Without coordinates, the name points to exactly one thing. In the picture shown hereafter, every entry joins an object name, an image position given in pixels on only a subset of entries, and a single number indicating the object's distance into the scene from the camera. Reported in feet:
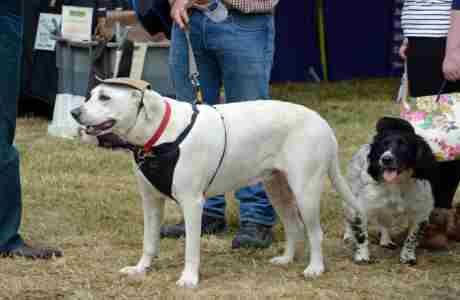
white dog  27.68
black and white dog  31.65
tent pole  86.84
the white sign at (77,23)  59.36
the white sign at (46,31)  62.85
